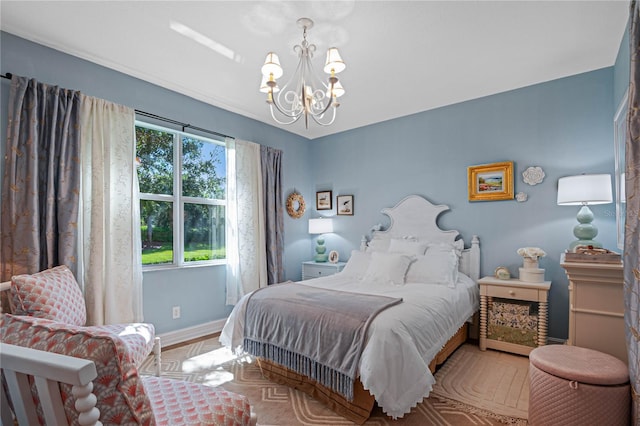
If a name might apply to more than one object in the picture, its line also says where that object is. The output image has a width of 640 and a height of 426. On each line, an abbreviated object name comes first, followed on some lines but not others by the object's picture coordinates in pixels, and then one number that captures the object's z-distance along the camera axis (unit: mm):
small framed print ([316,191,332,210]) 4883
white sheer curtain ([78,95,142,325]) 2627
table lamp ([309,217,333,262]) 4637
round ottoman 1504
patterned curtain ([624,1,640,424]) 1400
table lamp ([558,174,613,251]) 2537
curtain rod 3070
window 3248
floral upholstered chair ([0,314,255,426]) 813
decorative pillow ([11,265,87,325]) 1946
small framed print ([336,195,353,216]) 4621
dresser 1851
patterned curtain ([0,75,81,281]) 2262
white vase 2980
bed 1844
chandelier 2047
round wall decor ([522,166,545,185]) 3166
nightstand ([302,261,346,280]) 4359
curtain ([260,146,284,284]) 4172
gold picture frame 3334
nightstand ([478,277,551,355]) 2799
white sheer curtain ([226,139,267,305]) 3824
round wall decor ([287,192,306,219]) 4672
